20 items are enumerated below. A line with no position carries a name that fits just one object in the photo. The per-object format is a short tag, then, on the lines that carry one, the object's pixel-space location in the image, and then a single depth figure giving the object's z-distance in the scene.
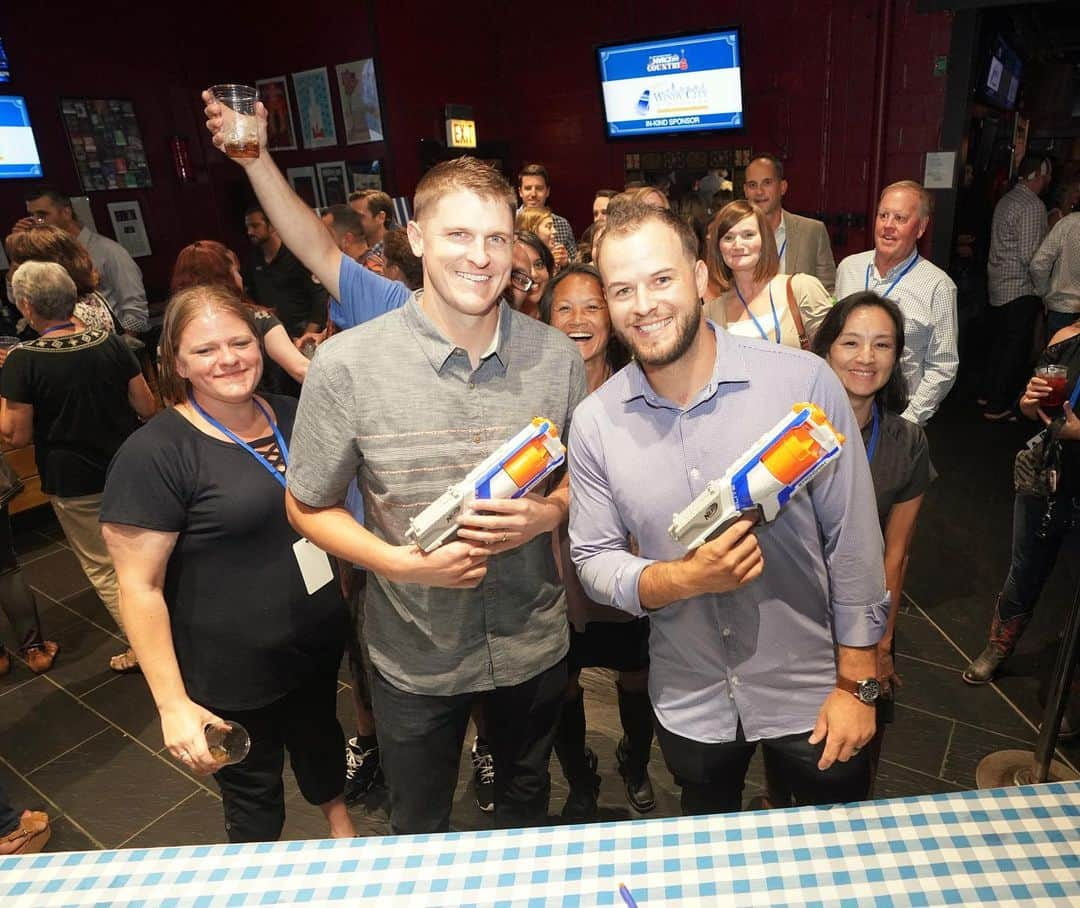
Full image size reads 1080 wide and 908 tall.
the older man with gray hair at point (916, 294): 2.99
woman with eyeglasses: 2.70
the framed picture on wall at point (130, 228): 6.50
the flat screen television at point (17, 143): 5.60
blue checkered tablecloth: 0.98
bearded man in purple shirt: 1.32
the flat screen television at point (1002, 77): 5.70
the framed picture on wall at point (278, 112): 7.07
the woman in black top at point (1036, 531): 2.34
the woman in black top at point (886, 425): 1.90
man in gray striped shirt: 1.39
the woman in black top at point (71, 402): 2.75
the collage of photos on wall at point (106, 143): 6.12
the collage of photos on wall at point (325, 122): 6.61
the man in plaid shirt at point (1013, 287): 5.15
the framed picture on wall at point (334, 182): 7.05
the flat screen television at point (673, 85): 6.02
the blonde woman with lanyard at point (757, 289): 2.95
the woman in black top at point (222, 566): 1.55
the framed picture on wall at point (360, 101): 6.50
